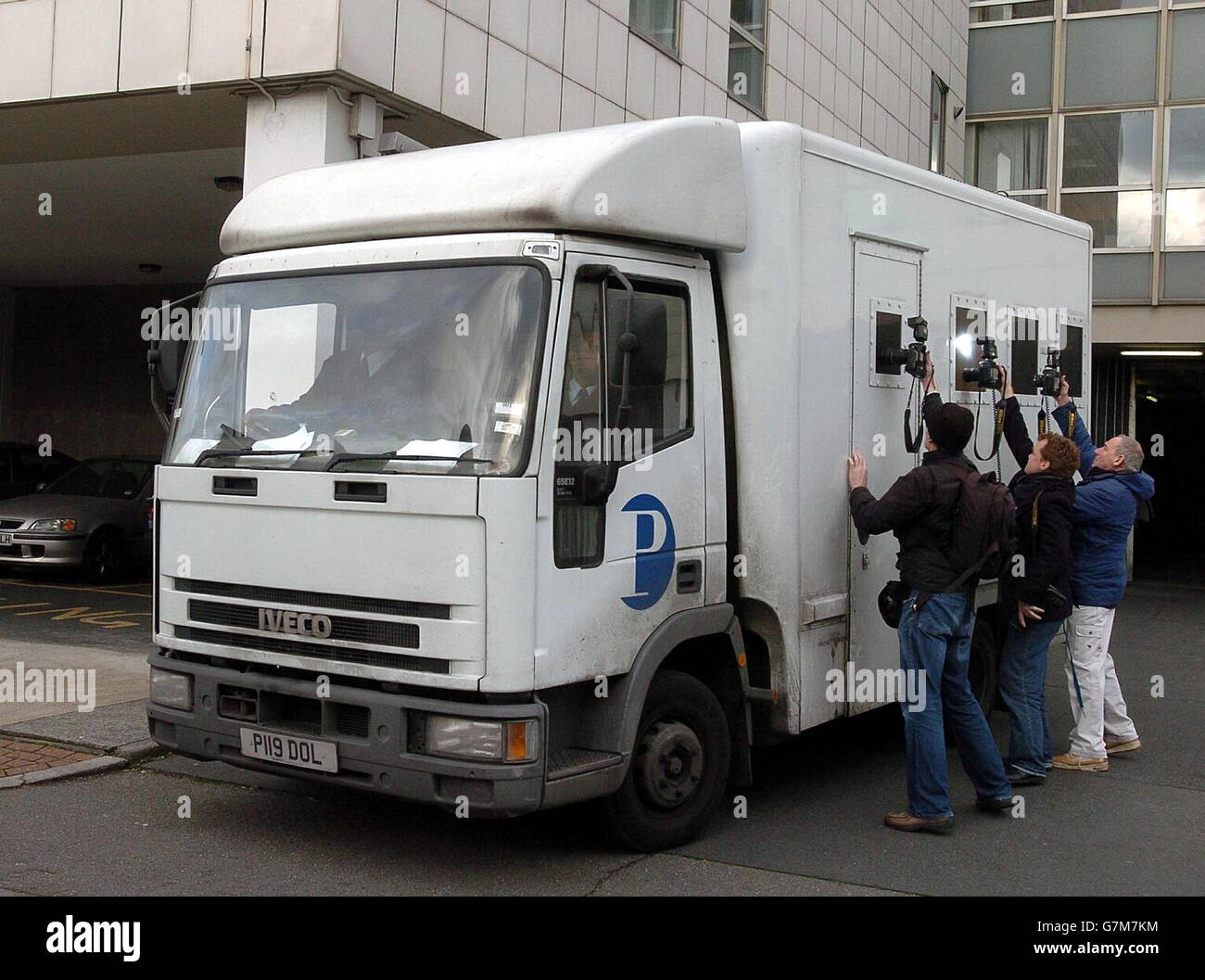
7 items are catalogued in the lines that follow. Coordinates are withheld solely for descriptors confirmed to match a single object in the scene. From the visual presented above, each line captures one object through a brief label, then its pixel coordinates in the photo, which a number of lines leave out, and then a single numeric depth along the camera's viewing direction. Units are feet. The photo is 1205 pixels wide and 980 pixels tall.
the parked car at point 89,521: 50.62
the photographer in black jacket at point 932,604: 20.47
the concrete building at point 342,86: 31.68
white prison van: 17.01
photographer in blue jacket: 24.88
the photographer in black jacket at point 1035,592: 23.57
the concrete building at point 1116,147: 64.90
